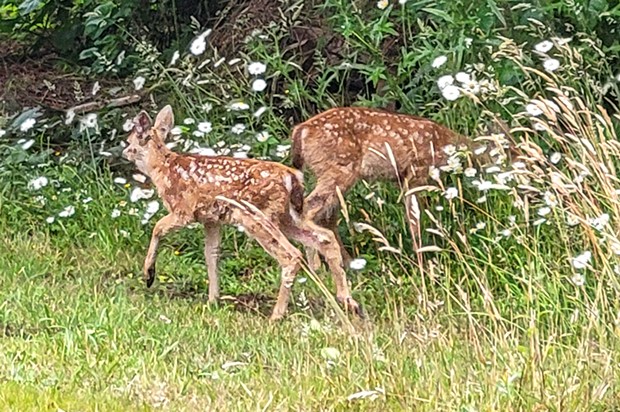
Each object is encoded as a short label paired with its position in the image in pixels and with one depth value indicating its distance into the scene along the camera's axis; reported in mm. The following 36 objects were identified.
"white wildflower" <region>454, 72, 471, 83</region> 13684
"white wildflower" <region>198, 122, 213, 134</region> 18047
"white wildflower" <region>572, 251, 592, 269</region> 10292
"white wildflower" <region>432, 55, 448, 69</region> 15811
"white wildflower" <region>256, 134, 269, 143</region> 18250
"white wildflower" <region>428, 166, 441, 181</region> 11707
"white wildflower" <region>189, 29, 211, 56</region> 19481
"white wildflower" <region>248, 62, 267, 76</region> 18344
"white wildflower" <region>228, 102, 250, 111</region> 18109
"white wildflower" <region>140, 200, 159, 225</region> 17703
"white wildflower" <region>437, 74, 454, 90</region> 14718
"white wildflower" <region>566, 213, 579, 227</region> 9862
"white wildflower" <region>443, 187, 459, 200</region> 12326
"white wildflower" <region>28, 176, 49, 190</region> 19281
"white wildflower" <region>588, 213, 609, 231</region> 10250
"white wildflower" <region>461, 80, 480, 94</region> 12649
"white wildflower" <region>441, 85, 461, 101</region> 13323
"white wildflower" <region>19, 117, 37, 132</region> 20500
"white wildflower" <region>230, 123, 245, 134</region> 18453
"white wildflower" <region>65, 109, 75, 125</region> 21141
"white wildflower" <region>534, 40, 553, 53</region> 13758
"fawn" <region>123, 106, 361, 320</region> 14727
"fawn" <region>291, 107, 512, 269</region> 16500
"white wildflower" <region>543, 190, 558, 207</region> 10820
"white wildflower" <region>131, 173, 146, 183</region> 17250
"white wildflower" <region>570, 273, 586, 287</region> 10562
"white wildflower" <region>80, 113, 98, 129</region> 20712
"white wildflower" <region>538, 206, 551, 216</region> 12641
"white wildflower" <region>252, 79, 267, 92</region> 18375
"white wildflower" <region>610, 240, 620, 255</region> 9639
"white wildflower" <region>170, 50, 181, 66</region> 19344
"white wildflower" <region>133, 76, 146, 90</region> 21141
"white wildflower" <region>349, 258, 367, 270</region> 13855
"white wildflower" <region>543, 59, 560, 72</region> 13119
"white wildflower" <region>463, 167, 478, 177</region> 13355
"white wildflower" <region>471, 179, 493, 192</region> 12703
